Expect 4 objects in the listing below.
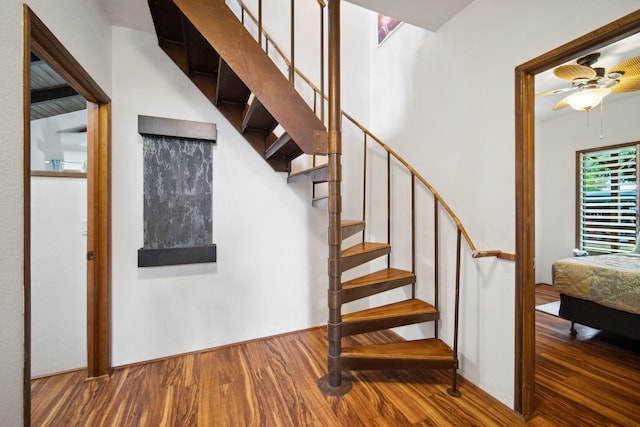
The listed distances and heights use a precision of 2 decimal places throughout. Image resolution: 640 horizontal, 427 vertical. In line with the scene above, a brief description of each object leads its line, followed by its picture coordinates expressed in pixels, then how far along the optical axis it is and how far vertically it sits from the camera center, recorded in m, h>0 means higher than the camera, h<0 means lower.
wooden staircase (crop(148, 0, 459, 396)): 1.57 +0.70
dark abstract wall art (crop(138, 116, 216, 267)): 2.23 +0.19
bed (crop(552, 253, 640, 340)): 2.28 -0.73
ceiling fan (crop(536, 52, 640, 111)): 2.19 +1.19
